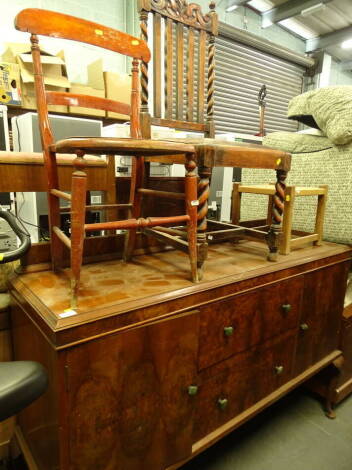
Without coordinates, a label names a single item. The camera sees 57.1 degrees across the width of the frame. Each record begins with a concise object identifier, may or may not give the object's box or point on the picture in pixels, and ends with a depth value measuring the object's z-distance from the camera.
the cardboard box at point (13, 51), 2.34
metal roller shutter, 3.52
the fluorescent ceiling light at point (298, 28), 3.95
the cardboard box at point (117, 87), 2.65
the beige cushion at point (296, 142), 1.61
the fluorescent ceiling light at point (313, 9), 3.25
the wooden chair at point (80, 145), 0.72
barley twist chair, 0.96
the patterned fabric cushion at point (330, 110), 1.43
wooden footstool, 1.25
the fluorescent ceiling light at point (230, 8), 3.37
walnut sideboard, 0.69
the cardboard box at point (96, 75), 2.65
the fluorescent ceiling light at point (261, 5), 3.52
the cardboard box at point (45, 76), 2.26
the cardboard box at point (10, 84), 2.25
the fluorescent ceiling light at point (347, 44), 4.18
